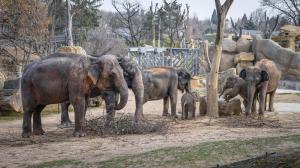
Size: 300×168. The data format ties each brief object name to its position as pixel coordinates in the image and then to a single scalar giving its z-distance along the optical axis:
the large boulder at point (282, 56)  32.00
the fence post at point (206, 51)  16.53
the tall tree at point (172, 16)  53.64
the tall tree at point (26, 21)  26.28
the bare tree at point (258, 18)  65.87
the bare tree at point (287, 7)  56.43
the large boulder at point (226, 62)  35.41
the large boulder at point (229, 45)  35.97
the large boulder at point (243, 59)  33.84
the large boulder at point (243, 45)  35.59
